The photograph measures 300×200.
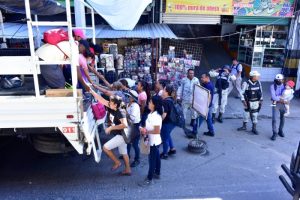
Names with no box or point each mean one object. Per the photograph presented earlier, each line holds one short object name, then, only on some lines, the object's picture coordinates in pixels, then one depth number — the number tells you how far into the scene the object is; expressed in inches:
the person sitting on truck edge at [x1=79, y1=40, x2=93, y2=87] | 190.4
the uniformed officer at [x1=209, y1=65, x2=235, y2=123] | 288.8
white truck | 143.0
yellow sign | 386.3
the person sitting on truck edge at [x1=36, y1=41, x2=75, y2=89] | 149.3
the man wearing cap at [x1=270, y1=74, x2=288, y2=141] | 252.8
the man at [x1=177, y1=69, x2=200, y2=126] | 261.4
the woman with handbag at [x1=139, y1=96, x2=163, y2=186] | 170.1
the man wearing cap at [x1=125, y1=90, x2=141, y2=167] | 181.8
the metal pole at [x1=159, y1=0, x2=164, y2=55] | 387.9
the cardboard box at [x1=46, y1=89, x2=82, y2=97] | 149.5
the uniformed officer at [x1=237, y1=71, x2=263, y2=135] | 253.0
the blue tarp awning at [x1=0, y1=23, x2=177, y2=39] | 318.0
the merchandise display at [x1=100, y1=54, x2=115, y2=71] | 341.1
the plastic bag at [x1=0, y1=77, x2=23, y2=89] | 165.5
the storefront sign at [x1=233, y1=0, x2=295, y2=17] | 394.0
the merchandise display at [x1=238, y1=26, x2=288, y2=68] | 434.3
